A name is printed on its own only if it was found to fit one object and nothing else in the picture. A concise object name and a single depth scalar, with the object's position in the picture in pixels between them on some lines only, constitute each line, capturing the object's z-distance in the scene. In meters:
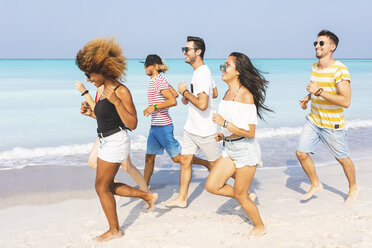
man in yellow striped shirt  4.87
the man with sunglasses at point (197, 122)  5.01
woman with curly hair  3.91
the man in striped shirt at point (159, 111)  5.48
